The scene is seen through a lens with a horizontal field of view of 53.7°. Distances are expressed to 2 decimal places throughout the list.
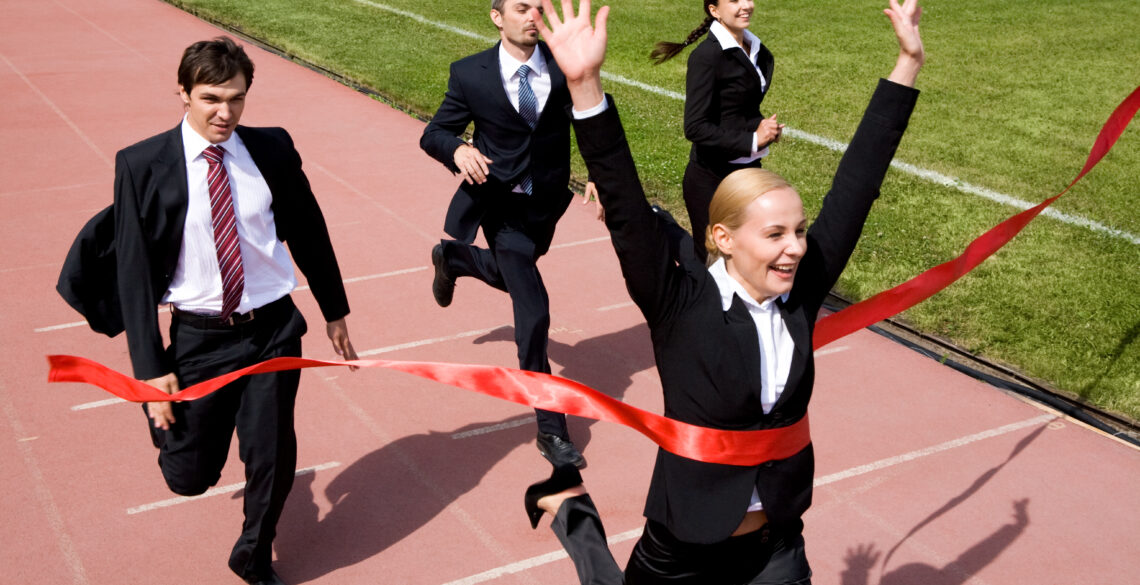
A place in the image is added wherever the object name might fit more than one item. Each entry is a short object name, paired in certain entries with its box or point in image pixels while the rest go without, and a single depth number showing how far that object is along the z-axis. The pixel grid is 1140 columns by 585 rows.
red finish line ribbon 3.42
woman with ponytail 6.50
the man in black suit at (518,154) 6.20
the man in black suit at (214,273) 4.48
